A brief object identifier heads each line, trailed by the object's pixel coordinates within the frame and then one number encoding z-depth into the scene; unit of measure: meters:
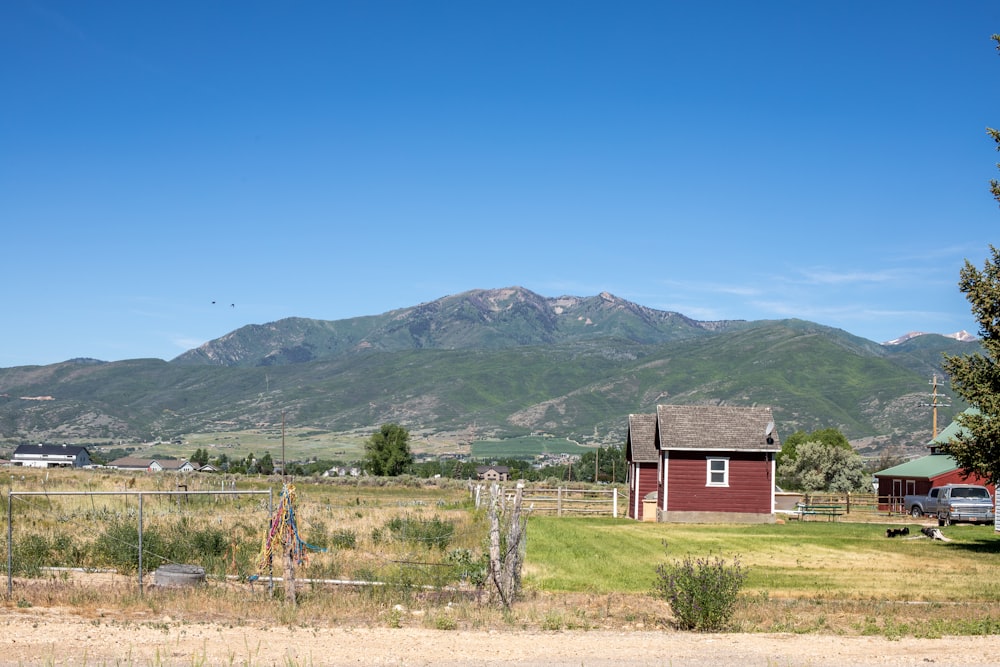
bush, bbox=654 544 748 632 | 16.81
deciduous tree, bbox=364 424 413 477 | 109.08
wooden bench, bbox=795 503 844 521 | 47.72
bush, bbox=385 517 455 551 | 28.64
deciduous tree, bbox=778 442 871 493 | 81.19
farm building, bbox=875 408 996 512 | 53.78
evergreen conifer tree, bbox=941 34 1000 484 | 27.98
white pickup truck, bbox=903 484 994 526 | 43.41
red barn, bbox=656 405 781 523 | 43.97
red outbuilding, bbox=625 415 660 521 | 46.72
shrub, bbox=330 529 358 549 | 27.75
